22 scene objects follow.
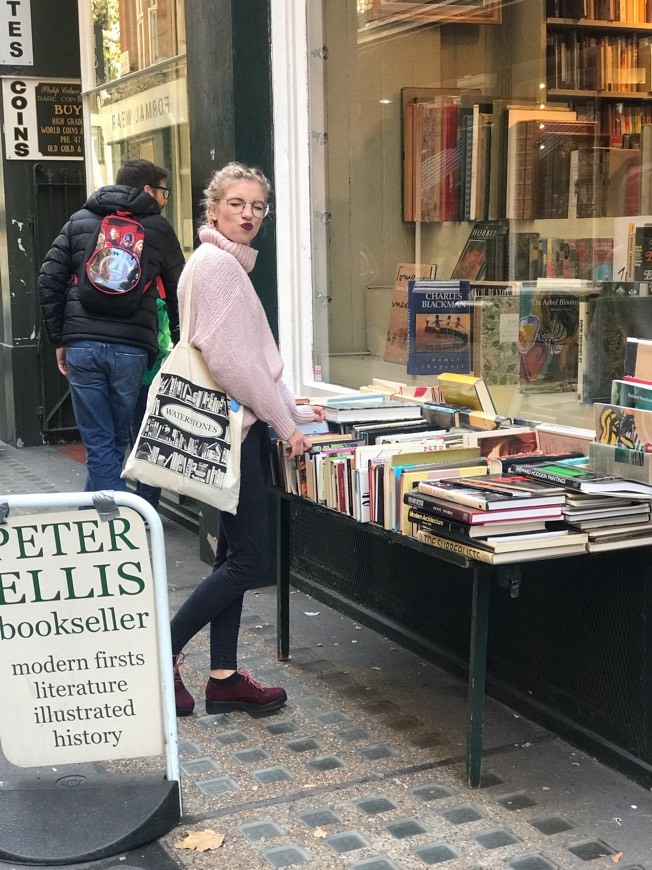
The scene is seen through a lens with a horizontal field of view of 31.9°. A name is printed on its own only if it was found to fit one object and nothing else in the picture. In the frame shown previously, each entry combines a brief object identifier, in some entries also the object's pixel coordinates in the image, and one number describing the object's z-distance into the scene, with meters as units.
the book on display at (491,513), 3.23
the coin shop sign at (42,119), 8.99
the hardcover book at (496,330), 4.88
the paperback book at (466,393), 4.48
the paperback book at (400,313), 5.49
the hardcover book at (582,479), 3.37
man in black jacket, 5.64
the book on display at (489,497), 3.26
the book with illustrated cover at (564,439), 4.02
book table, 3.38
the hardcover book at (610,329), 4.23
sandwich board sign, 3.18
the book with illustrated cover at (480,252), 5.21
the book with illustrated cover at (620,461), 3.45
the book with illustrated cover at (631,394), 3.51
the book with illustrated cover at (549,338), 4.53
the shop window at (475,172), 4.84
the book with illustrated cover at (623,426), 3.46
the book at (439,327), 5.15
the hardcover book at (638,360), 3.71
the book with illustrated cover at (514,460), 3.77
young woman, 3.87
